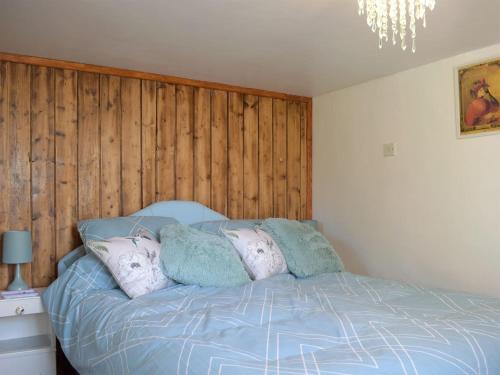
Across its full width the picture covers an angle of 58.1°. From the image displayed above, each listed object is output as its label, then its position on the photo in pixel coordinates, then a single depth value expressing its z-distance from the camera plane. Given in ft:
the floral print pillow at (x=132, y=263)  7.48
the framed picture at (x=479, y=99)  8.76
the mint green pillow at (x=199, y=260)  7.86
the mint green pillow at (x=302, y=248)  9.29
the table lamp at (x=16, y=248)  8.43
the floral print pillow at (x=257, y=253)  8.86
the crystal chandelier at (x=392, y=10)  5.47
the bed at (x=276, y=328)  4.42
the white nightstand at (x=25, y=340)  8.14
